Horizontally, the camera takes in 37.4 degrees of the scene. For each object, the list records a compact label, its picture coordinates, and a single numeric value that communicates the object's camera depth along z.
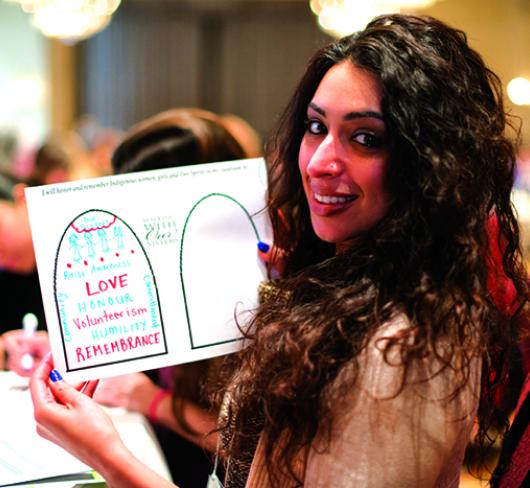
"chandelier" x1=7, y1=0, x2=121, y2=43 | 6.03
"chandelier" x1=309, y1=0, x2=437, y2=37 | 6.19
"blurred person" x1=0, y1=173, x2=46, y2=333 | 2.26
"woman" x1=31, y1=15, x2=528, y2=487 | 0.91
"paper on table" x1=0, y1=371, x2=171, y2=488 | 1.36
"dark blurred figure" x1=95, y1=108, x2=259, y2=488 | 1.76
